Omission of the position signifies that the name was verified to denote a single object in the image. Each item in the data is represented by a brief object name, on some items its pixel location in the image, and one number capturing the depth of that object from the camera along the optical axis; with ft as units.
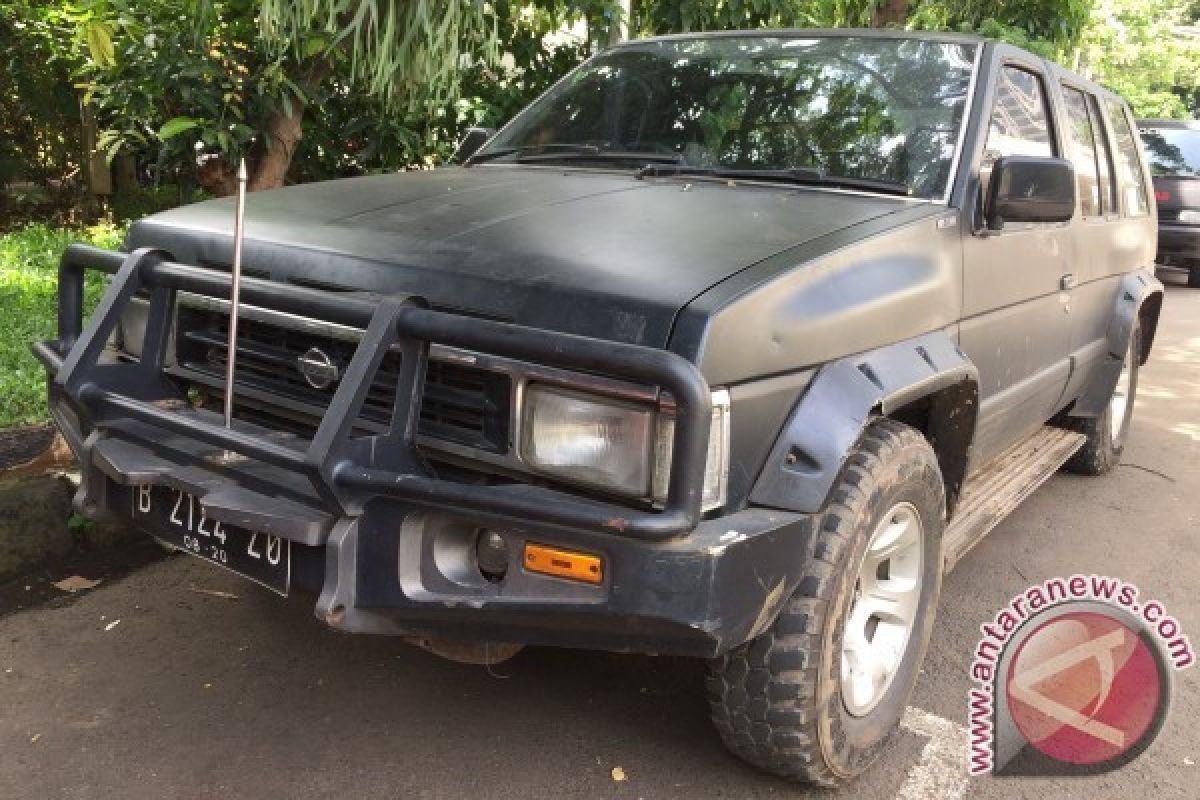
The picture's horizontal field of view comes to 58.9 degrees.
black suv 6.87
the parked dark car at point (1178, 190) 40.50
